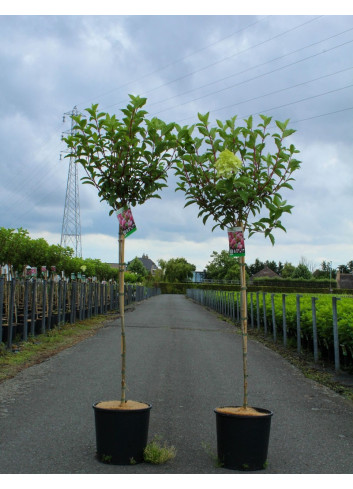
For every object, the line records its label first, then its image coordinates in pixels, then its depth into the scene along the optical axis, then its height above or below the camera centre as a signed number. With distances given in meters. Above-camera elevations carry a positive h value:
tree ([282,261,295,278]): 116.50 +5.76
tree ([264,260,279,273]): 140.25 +8.17
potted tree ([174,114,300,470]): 4.41 +1.07
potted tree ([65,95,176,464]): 4.06 +1.14
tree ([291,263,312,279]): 103.52 +4.41
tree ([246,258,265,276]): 136.02 +7.74
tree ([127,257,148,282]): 118.56 +6.90
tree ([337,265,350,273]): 137.73 +6.92
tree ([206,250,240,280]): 105.94 +5.93
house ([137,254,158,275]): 156.50 +10.39
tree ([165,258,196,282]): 113.00 +5.33
